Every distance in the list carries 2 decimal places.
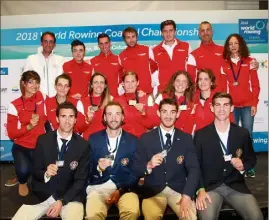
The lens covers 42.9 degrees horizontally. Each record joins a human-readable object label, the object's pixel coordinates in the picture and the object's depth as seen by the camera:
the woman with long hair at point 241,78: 5.09
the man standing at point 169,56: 5.28
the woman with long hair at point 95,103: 4.60
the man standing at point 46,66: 5.66
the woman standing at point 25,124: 4.61
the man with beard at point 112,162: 3.64
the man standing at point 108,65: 5.43
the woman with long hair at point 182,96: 4.52
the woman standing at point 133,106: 4.61
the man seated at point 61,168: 3.46
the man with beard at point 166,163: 3.51
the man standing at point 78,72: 5.34
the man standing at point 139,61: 5.36
